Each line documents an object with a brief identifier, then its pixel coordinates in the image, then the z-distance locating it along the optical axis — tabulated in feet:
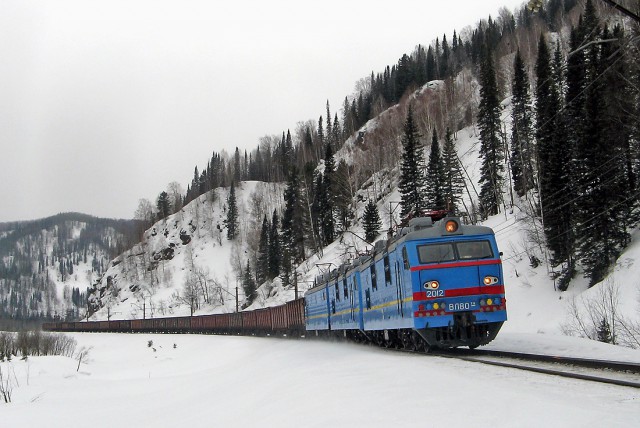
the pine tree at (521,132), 188.44
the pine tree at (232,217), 467.11
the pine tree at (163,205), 546.26
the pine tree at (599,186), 118.73
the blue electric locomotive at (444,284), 46.68
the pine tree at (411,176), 223.71
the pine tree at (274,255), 330.13
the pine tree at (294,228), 305.12
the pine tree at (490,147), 206.08
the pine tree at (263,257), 341.31
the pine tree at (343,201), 288.92
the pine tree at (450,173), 211.00
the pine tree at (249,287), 322.34
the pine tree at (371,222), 233.35
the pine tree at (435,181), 206.69
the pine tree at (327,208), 289.94
